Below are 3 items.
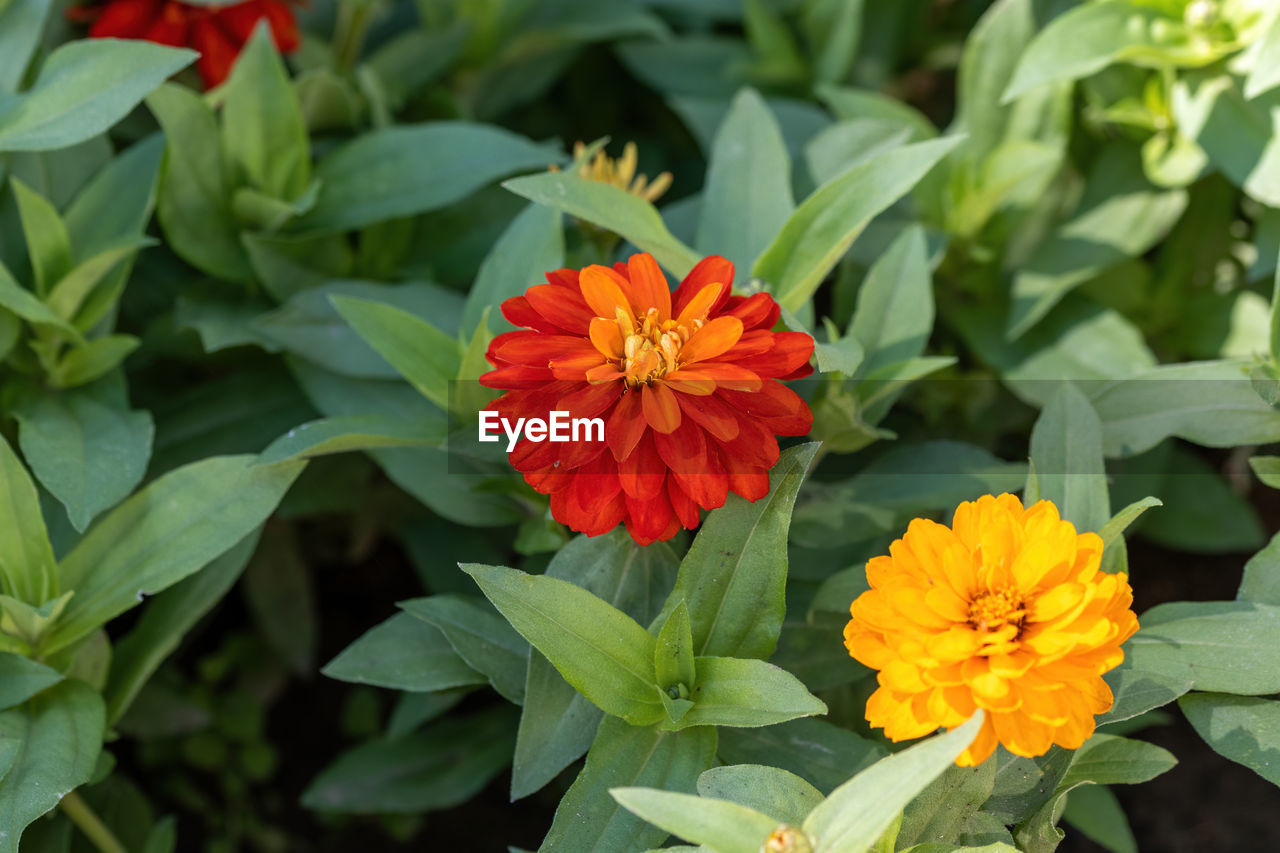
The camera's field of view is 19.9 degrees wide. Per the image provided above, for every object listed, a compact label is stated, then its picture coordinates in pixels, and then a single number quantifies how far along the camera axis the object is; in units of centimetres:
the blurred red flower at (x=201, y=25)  81
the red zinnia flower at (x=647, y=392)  69
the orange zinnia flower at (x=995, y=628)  67
